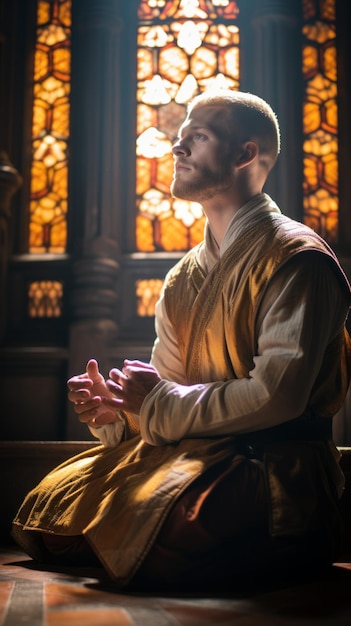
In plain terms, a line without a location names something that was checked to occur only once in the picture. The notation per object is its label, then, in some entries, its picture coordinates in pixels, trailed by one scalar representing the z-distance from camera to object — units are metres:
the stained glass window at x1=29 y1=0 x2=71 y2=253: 5.22
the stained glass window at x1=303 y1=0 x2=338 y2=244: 5.07
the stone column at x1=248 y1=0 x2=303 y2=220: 4.95
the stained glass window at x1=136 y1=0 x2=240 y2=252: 5.14
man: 1.94
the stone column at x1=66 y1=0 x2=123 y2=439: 4.81
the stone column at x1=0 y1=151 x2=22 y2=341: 4.82
